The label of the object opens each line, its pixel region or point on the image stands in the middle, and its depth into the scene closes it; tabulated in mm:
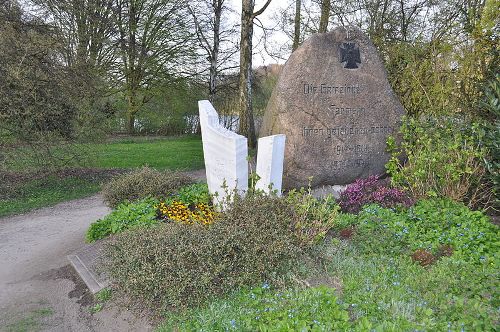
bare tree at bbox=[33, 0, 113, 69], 11195
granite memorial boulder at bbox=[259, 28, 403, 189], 7020
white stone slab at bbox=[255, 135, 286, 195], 5573
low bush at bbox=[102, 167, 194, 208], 6895
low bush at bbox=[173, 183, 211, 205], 6410
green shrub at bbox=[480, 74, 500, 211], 6281
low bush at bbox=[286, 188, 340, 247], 4613
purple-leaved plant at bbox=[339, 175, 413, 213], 6605
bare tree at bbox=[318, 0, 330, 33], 15352
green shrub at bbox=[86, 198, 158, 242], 5691
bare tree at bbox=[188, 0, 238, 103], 21547
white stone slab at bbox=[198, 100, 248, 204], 5457
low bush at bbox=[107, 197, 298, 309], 3805
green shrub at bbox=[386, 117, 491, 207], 6375
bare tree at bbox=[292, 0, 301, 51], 16984
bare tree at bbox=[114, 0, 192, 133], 21375
